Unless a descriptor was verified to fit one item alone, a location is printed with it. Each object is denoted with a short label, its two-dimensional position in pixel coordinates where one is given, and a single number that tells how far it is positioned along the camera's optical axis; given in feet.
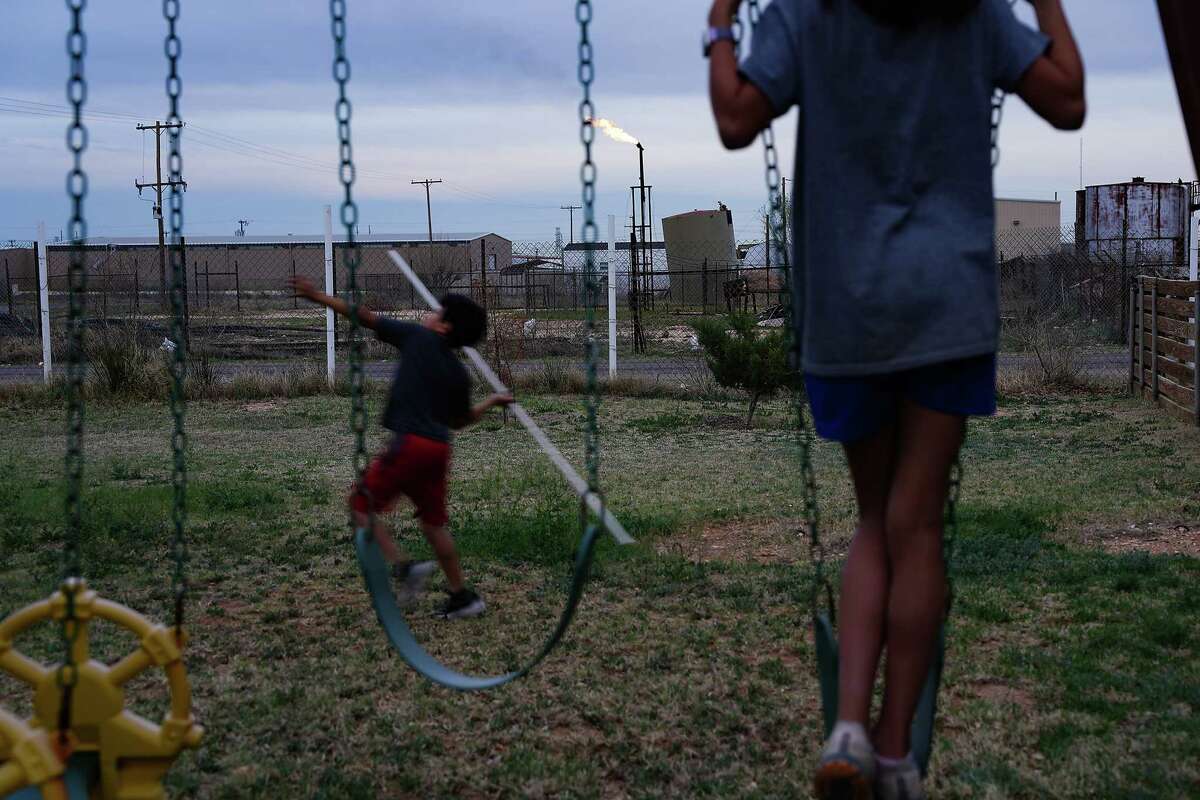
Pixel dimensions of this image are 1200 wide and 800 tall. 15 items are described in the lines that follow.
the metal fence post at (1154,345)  39.04
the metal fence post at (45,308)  47.63
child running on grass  15.02
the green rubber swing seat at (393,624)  9.81
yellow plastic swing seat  8.45
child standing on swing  6.51
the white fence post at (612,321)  48.24
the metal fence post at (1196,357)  32.48
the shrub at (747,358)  37.09
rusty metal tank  78.69
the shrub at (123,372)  45.14
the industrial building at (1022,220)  101.67
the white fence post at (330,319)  46.03
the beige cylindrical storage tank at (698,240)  98.78
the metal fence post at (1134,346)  41.70
